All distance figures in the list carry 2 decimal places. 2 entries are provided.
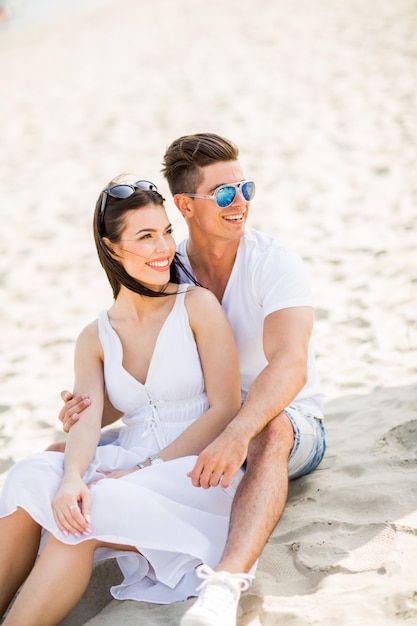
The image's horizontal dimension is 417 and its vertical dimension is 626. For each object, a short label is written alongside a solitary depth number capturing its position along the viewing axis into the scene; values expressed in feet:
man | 9.22
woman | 9.27
